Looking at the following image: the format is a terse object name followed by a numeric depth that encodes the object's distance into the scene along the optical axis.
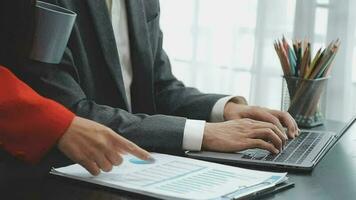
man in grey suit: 1.58
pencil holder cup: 1.89
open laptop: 1.50
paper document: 1.33
